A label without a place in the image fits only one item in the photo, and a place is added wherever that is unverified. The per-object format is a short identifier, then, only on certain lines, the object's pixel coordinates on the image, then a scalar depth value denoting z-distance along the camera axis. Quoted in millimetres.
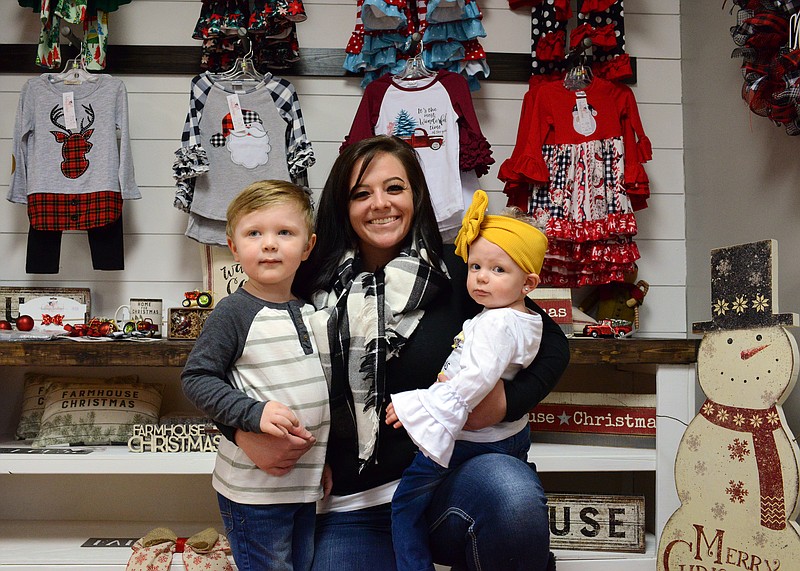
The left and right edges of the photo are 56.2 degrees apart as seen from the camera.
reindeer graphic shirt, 2641
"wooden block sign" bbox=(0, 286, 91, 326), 2715
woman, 1448
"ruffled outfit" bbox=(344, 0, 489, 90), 2699
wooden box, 2477
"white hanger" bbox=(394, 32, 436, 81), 2756
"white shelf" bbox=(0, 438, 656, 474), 2203
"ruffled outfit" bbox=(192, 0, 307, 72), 2607
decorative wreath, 1849
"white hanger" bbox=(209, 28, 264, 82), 2705
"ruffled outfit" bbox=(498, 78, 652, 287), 2648
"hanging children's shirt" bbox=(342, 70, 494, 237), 2672
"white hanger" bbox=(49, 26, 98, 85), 2719
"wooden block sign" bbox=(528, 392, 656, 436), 2318
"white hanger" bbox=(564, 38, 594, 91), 2736
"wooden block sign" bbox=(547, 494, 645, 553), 2281
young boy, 1409
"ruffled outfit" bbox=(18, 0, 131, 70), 2645
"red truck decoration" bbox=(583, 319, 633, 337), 2465
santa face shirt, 2623
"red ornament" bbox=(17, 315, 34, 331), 2545
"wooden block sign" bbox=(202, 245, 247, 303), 2621
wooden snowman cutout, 1787
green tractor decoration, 2508
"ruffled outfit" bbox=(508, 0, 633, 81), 2730
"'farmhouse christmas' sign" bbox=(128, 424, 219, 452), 2316
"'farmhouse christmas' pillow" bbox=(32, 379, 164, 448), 2389
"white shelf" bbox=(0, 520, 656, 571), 2180
